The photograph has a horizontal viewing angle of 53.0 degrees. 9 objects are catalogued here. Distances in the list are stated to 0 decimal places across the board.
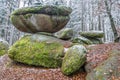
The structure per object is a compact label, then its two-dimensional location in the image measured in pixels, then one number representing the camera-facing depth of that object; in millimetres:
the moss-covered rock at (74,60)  5271
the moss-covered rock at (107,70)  4490
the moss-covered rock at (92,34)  10551
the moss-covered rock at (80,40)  9625
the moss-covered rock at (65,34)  8980
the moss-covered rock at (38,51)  6482
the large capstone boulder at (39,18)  7979
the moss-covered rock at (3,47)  9760
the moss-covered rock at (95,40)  10552
